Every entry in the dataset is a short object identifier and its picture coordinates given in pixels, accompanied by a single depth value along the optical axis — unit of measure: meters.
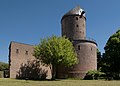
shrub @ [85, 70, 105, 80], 22.17
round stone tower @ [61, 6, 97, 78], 22.86
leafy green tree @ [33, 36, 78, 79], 19.70
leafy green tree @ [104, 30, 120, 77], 24.74
